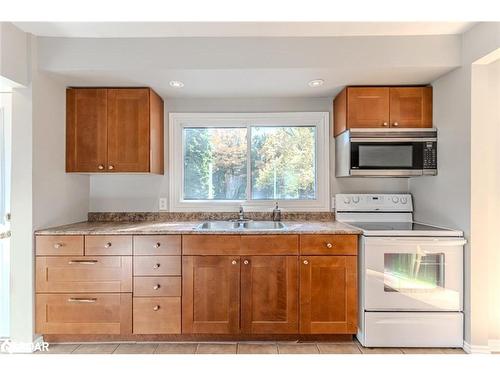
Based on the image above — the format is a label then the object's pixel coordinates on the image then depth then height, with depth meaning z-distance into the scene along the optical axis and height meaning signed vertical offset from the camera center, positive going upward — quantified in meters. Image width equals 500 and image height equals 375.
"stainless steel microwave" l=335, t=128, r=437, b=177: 2.53 +0.26
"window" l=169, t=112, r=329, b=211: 3.02 +0.21
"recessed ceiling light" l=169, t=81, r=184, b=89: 2.52 +0.79
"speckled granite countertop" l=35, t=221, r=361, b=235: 2.31 -0.33
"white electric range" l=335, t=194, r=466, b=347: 2.24 -0.72
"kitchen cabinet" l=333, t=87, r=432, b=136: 2.57 +0.62
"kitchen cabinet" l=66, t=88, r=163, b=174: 2.62 +0.41
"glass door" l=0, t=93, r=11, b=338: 2.34 -0.18
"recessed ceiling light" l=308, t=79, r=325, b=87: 2.49 +0.80
